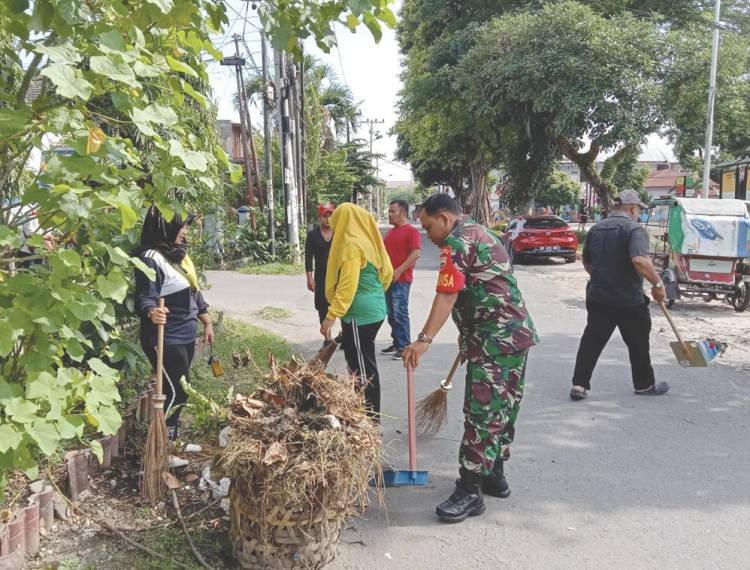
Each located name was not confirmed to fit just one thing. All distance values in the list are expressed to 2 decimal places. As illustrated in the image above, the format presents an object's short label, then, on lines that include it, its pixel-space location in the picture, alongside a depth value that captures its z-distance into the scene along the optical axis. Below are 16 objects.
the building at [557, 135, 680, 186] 57.04
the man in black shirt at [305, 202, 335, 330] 6.21
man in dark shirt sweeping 5.38
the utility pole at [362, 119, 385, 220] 59.99
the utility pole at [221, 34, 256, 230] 17.55
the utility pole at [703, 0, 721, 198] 16.34
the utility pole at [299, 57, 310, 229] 18.30
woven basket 2.67
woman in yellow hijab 4.03
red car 18.22
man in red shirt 6.62
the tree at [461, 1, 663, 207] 16.45
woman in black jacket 3.63
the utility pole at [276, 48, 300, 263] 15.41
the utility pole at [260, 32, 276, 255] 16.09
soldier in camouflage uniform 3.39
